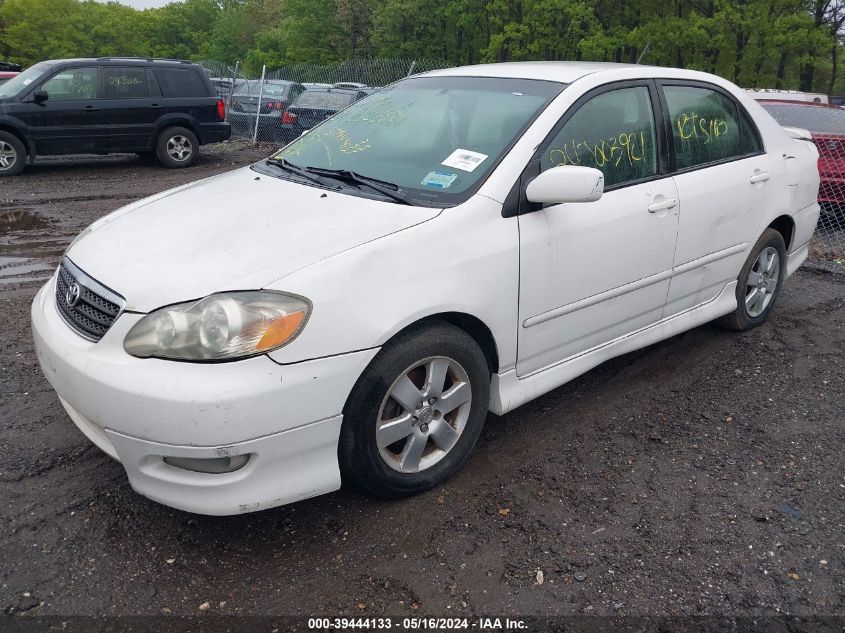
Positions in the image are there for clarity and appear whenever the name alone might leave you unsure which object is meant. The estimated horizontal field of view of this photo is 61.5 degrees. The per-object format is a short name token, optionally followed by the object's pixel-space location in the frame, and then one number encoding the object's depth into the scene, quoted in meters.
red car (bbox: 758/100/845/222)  7.79
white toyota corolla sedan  2.44
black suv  11.27
